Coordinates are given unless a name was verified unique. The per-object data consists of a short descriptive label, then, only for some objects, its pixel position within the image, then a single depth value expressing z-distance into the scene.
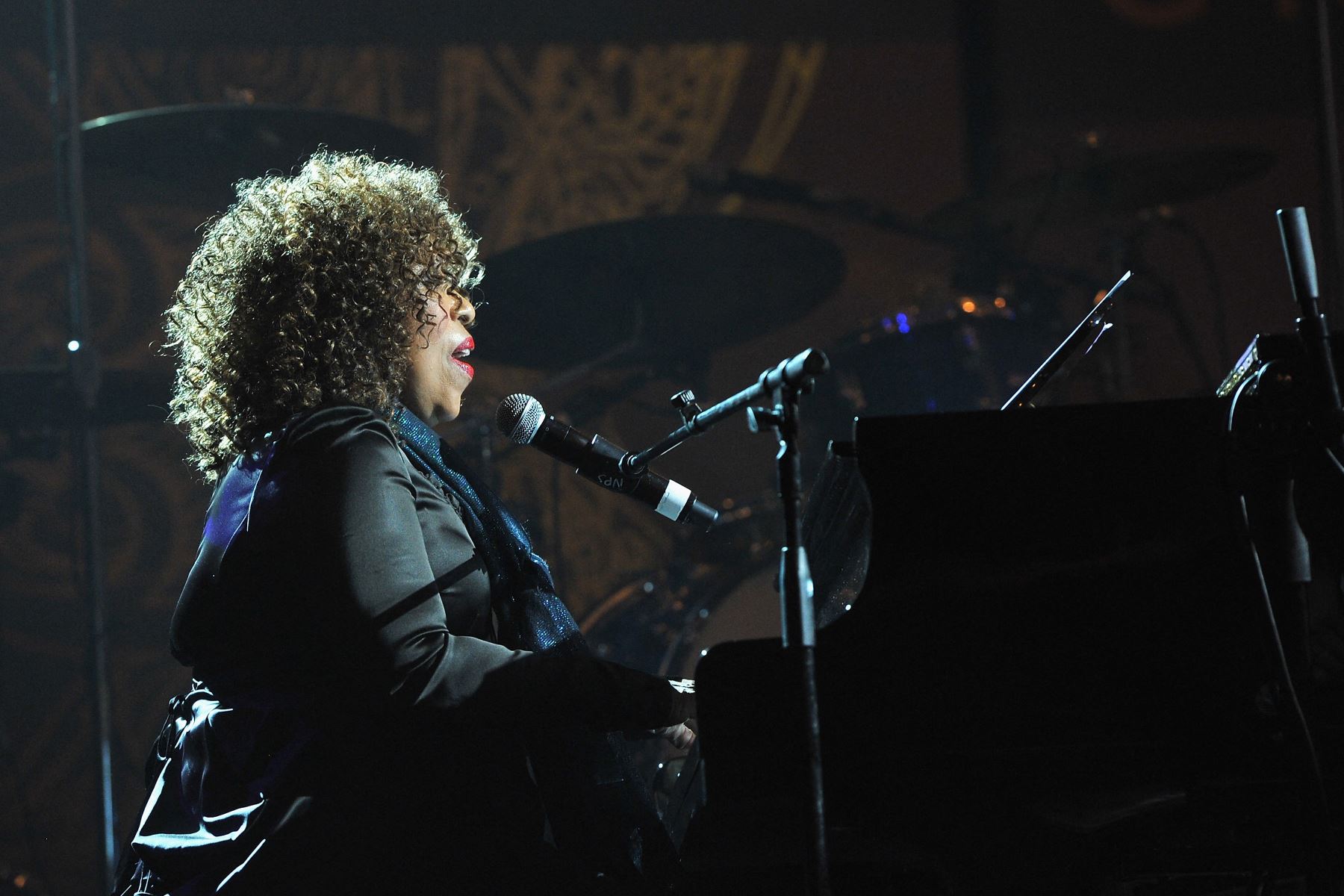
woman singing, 8.33
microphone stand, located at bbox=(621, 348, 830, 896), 8.18
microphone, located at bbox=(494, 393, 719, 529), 8.47
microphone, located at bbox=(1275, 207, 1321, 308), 8.26
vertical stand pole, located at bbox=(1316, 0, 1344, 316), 9.69
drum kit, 9.60
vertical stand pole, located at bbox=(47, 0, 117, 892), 9.45
